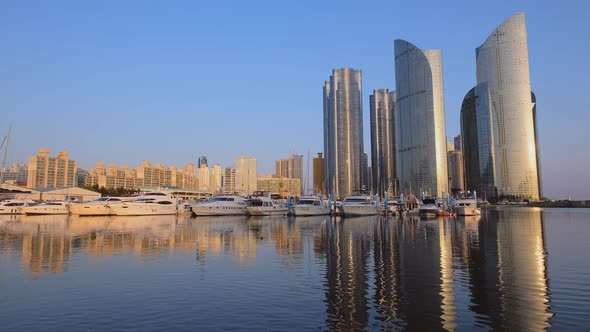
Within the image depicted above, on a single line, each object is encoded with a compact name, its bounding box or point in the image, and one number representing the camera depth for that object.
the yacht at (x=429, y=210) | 74.31
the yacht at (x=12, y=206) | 78.94
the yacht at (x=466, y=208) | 79.31
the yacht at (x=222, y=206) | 76.12
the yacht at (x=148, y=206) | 74.06
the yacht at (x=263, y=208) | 78.69
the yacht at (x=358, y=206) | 79.69
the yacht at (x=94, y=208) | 73.38
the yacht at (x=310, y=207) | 80.25
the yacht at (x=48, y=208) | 76.62
